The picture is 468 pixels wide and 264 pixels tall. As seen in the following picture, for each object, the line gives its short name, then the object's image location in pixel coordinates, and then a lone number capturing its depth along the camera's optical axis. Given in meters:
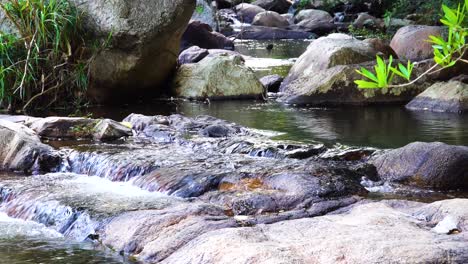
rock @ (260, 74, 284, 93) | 14.12
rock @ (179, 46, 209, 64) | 15.09
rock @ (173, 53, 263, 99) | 13.07
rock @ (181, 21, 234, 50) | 20.14
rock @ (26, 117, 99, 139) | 9.31
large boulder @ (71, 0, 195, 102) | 11.95
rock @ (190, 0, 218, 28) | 23.70
